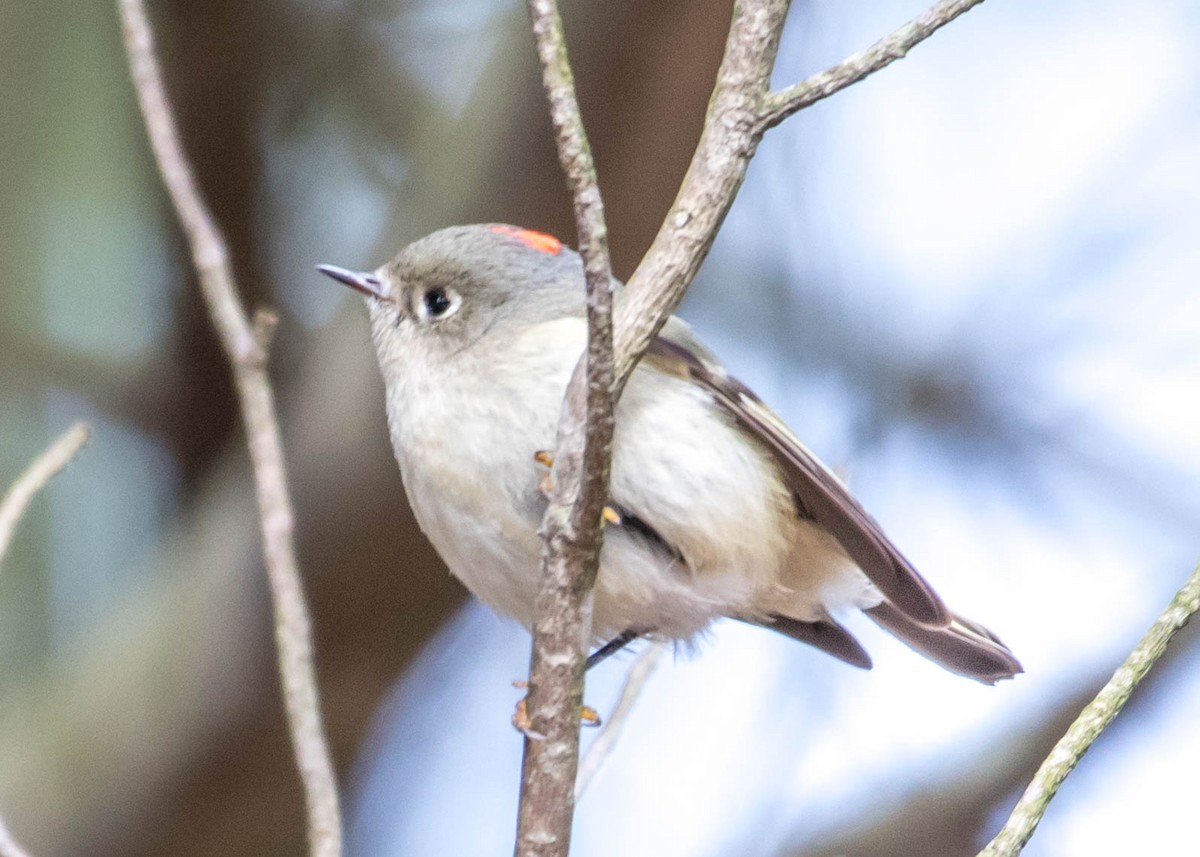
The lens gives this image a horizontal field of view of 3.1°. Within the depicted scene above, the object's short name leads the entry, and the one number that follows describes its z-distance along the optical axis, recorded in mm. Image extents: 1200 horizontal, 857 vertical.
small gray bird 2721
